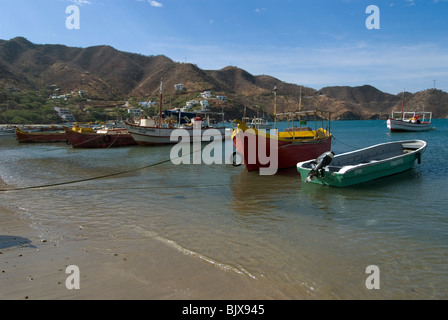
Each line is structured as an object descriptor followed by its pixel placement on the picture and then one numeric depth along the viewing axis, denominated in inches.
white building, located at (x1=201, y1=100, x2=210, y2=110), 4212.6
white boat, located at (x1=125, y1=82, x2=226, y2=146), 1267.2
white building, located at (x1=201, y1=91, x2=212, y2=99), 4965.6
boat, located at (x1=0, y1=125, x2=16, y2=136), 1946.1
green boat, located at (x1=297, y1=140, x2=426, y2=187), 450.9
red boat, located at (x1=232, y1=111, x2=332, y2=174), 575.2
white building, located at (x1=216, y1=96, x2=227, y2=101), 5023.9
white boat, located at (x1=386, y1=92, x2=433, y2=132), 1865.2
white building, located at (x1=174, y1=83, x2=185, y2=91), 5277.6
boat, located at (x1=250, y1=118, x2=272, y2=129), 2751.7
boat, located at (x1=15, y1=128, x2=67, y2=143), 1459.2
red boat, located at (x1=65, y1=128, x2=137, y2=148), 1232.8
